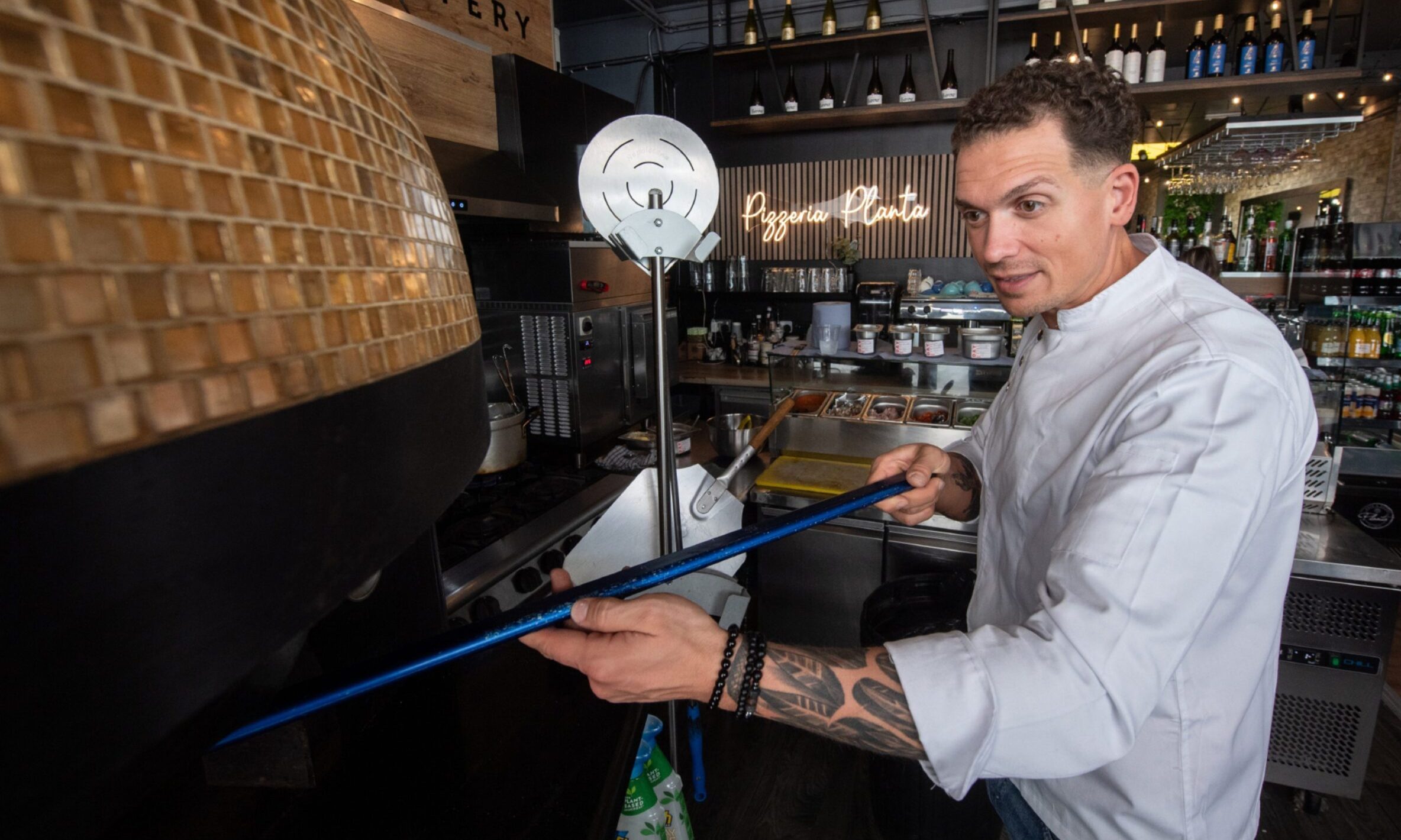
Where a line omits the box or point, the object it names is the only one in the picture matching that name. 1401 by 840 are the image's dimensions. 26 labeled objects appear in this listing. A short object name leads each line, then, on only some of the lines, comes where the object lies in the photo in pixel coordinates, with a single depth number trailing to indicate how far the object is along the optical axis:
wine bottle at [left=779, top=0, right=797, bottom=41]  5.60
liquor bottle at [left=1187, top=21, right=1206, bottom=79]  4.68
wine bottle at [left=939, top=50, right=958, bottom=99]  5.39
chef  0.84
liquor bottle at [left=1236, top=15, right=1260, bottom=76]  4.53
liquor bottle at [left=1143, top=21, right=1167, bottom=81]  4.59
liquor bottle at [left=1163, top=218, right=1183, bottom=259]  5.46
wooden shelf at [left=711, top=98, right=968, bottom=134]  5.30
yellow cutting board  2.92
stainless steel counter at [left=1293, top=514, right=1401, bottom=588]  2.16
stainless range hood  2.59
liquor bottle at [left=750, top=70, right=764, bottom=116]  5.80
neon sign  5.99
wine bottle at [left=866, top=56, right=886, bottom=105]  5.45
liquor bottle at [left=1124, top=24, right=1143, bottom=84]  4.66
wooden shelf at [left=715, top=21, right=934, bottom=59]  5.13
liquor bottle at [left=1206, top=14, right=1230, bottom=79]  4.58
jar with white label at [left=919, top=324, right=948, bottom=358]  3.24
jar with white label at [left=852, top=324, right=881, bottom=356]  3.38
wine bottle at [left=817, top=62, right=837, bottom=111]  5.56
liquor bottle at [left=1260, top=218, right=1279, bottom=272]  5.02
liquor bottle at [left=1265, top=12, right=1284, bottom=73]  4.46
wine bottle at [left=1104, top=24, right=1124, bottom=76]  4.74
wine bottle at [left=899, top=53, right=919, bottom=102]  5.41
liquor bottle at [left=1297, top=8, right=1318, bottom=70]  4.45
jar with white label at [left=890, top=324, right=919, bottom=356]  3.33
